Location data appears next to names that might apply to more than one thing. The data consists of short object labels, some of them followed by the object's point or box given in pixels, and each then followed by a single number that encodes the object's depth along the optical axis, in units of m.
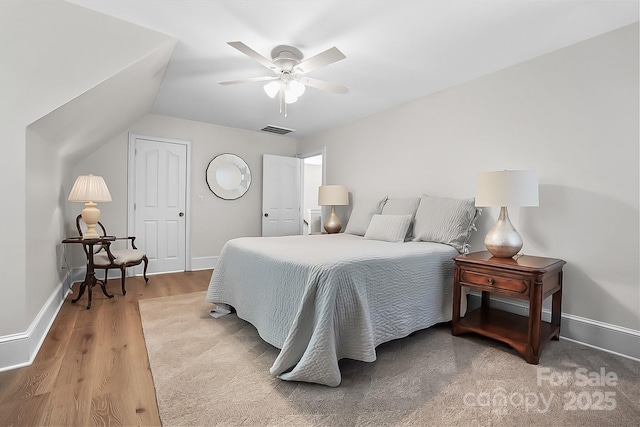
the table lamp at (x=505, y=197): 2.16
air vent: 4.83
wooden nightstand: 1.97
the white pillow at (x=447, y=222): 2.72
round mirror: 4.79
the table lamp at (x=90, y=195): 3.12
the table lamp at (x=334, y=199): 4.25
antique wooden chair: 3.30
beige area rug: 1.45
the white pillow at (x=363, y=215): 3.65
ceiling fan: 2.23
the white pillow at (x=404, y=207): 3.20
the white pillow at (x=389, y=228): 3.00
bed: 1.73
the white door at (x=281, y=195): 5.19
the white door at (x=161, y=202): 4.25
